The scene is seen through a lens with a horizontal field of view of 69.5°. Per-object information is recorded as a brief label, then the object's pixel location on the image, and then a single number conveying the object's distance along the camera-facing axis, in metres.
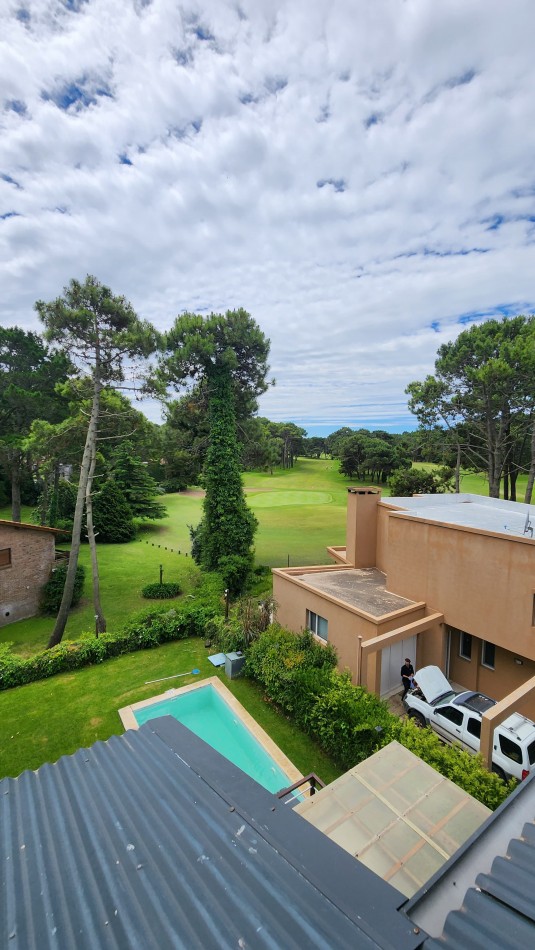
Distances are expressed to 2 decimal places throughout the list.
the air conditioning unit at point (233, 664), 11.09
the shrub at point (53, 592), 16.50
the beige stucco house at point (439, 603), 8.59
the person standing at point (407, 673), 9.92
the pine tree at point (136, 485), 30.52
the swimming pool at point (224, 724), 7.86
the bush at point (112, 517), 27.41
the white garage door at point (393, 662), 9.94
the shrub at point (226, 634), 11.88
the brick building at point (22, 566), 15.63
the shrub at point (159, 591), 18.06
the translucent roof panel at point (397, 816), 3.89
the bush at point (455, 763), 5.69
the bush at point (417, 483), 30.02
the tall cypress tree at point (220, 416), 18.70
